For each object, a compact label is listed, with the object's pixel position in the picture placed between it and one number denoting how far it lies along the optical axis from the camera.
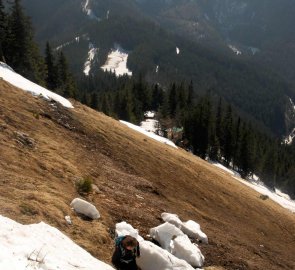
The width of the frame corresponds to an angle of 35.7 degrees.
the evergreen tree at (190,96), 130.62
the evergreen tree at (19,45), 68.69
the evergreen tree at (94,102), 110.01
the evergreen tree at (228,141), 101.69
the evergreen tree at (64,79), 87.47
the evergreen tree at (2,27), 65.88
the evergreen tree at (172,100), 121.22
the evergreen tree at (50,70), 86.38
